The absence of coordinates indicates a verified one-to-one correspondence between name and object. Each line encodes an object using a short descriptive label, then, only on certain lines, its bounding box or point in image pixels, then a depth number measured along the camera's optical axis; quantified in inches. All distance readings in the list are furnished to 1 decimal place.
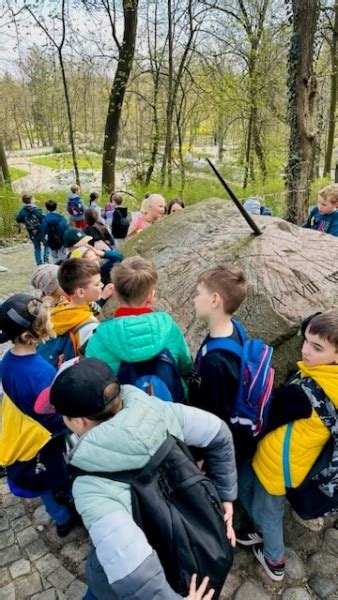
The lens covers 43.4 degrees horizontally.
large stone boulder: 113.6
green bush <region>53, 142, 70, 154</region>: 614.7
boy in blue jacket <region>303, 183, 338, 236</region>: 174.1
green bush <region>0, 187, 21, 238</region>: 445.1
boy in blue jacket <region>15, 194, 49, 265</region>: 324.2
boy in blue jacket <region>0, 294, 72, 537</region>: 90.8
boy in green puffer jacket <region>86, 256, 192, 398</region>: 82.8
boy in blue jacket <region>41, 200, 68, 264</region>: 296.4
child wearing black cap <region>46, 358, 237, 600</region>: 53.4
